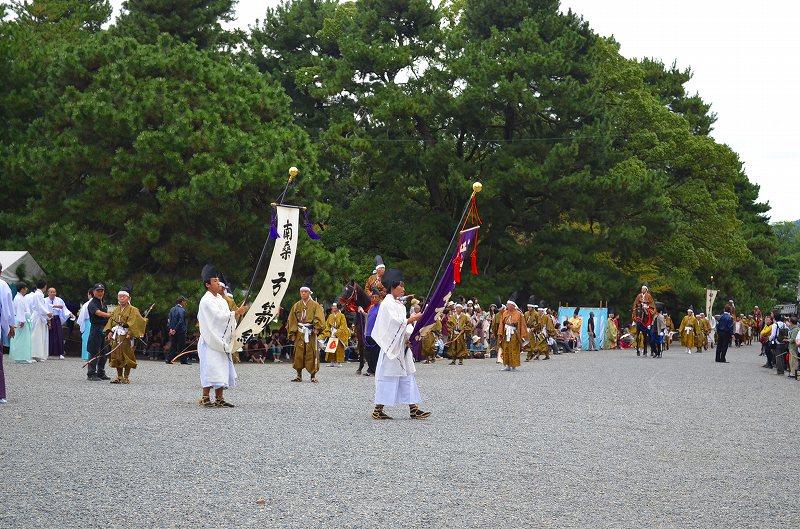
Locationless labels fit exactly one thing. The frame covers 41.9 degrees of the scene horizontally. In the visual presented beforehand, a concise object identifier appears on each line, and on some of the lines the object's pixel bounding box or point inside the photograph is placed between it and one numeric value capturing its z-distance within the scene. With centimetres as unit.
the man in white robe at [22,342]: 2200
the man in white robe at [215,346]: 1313
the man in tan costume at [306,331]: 1789
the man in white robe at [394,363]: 1218
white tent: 2500
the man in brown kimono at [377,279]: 1955
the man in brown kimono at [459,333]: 2758
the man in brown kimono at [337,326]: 2422
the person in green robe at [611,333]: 4184
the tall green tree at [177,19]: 4094
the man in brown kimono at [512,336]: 2358
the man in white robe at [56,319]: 2355
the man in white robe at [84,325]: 2338
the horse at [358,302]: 2062
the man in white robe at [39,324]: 2270
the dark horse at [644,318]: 3306
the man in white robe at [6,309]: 1348
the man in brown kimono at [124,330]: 1669
